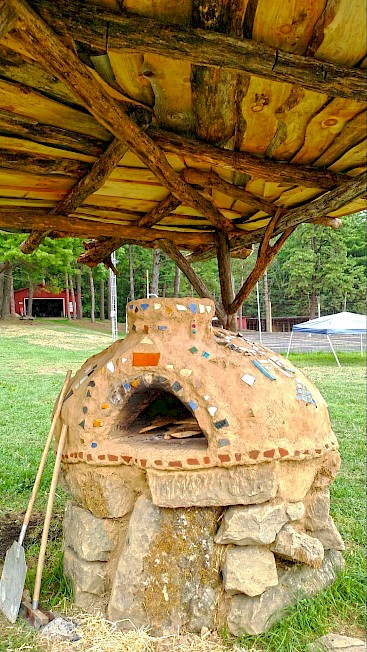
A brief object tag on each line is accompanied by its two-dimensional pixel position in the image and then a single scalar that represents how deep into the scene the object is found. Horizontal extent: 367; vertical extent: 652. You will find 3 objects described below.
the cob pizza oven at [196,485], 3.00
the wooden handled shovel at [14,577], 3.07
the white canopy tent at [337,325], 15.89
